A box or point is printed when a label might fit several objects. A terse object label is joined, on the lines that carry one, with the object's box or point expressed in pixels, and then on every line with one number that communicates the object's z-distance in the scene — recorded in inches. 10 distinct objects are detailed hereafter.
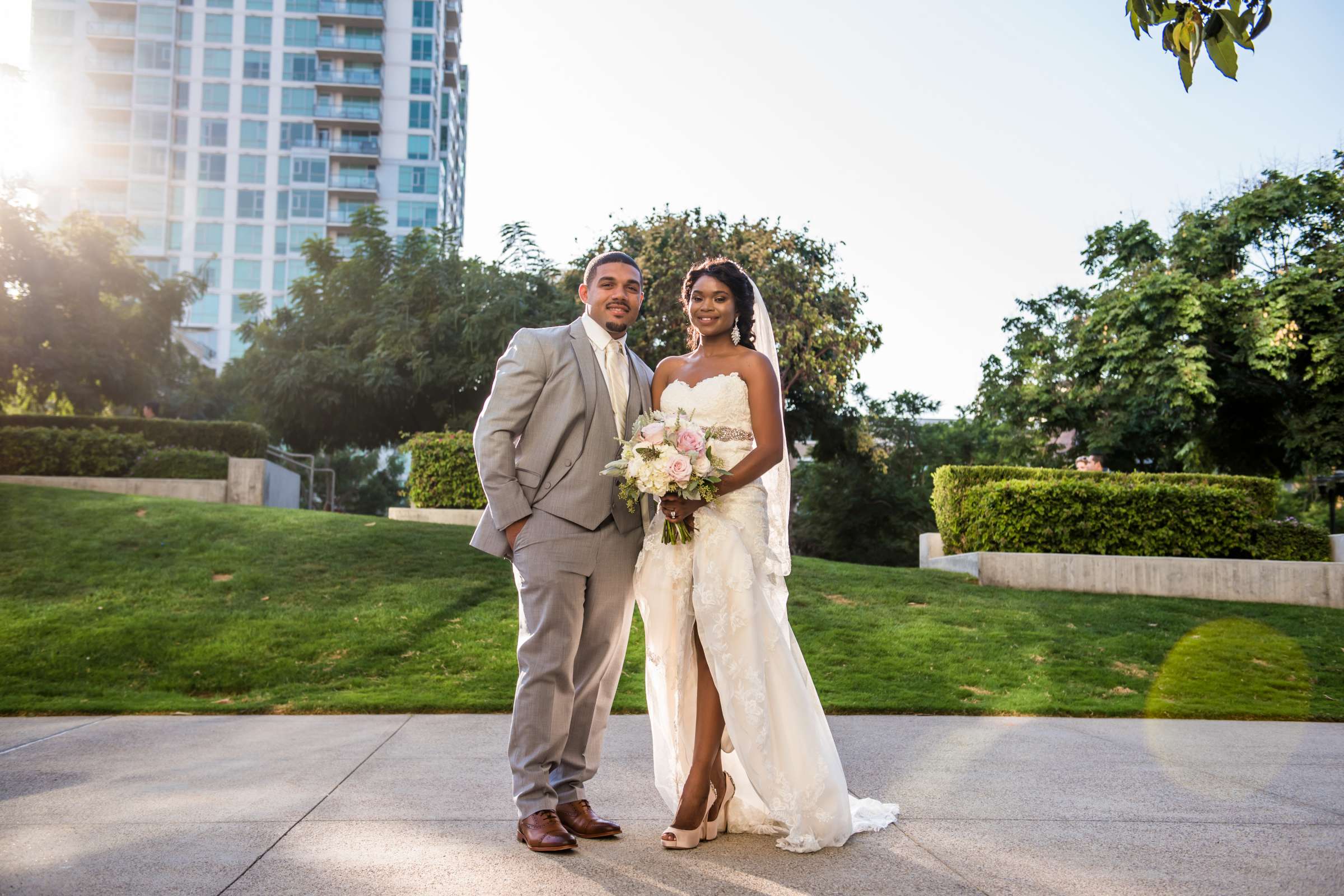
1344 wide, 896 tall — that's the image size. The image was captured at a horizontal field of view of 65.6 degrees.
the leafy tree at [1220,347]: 930.1
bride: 175.0
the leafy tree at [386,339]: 964.0
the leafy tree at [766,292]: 913.5
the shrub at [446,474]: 725.3
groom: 174.9
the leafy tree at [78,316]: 1109.1
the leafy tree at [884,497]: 1740.9
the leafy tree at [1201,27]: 112.6
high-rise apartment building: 3080.7
